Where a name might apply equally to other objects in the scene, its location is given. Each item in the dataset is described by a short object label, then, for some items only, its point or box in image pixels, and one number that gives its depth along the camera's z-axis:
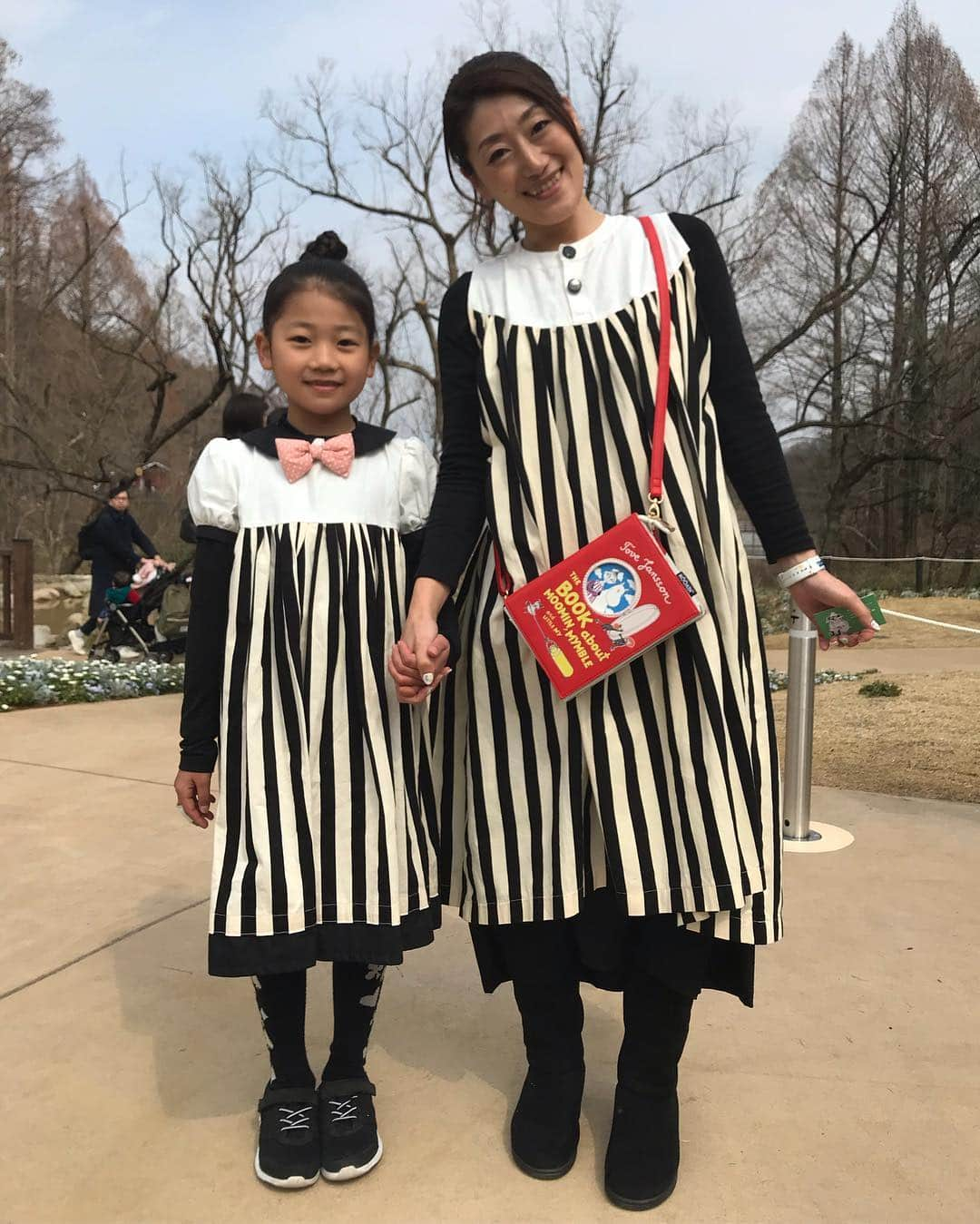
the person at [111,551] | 9.83
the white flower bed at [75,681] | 6.34
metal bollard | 3.47
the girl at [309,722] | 1.64
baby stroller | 8.74
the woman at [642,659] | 1.53
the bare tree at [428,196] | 18.81
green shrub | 6.61
